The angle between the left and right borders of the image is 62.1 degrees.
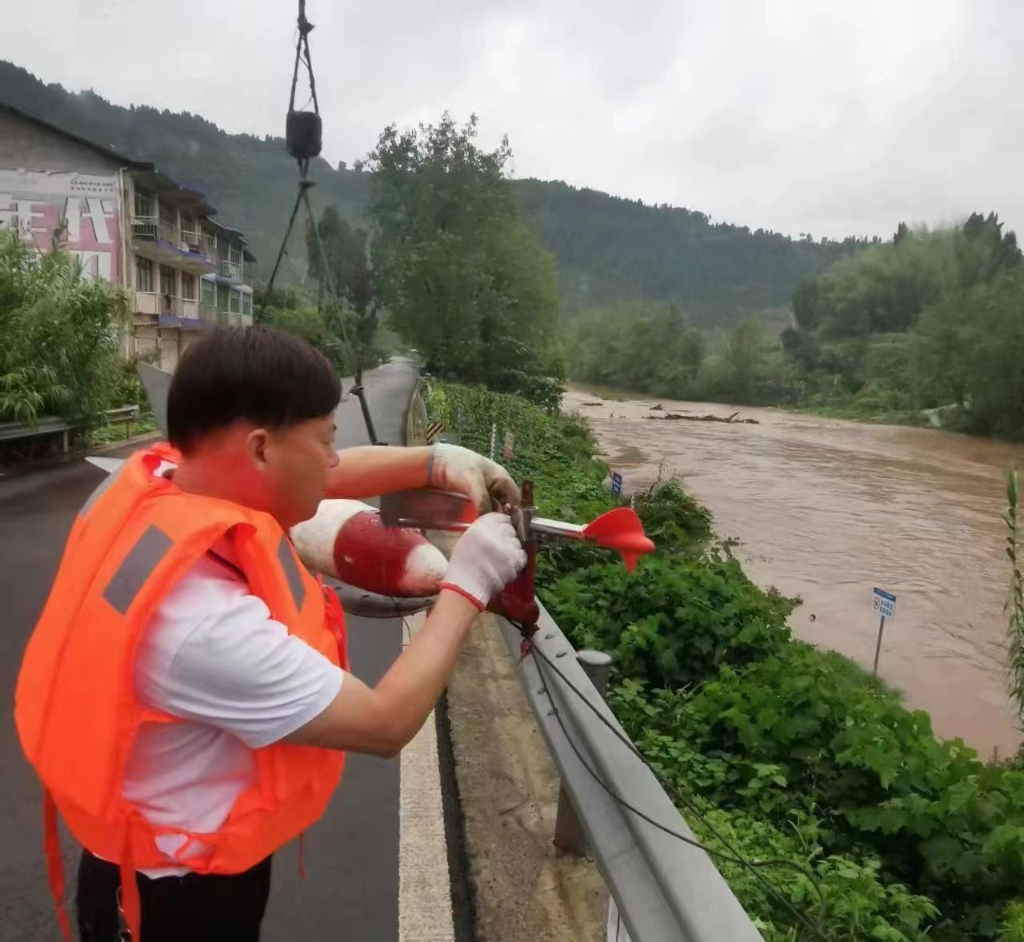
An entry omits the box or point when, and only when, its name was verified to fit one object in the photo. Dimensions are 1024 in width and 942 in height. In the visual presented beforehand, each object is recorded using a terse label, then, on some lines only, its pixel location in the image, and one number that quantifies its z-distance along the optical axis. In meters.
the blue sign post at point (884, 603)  5.59
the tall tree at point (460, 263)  36.62
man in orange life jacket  1.18
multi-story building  25.14
